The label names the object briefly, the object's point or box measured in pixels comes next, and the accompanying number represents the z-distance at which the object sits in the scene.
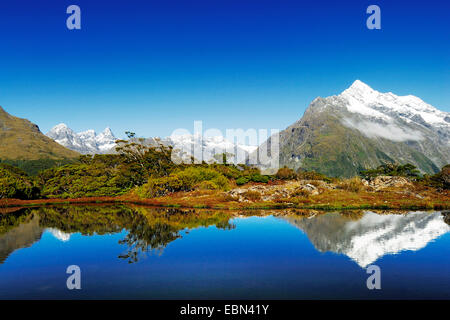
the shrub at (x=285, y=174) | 105.32
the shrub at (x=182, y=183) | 76.21
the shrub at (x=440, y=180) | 82.01
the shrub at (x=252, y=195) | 63.21
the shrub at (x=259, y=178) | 92.04
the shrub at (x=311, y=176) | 109.31
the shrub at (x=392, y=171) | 113.19
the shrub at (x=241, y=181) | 89.36
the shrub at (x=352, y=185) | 72.06
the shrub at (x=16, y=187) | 72.50
